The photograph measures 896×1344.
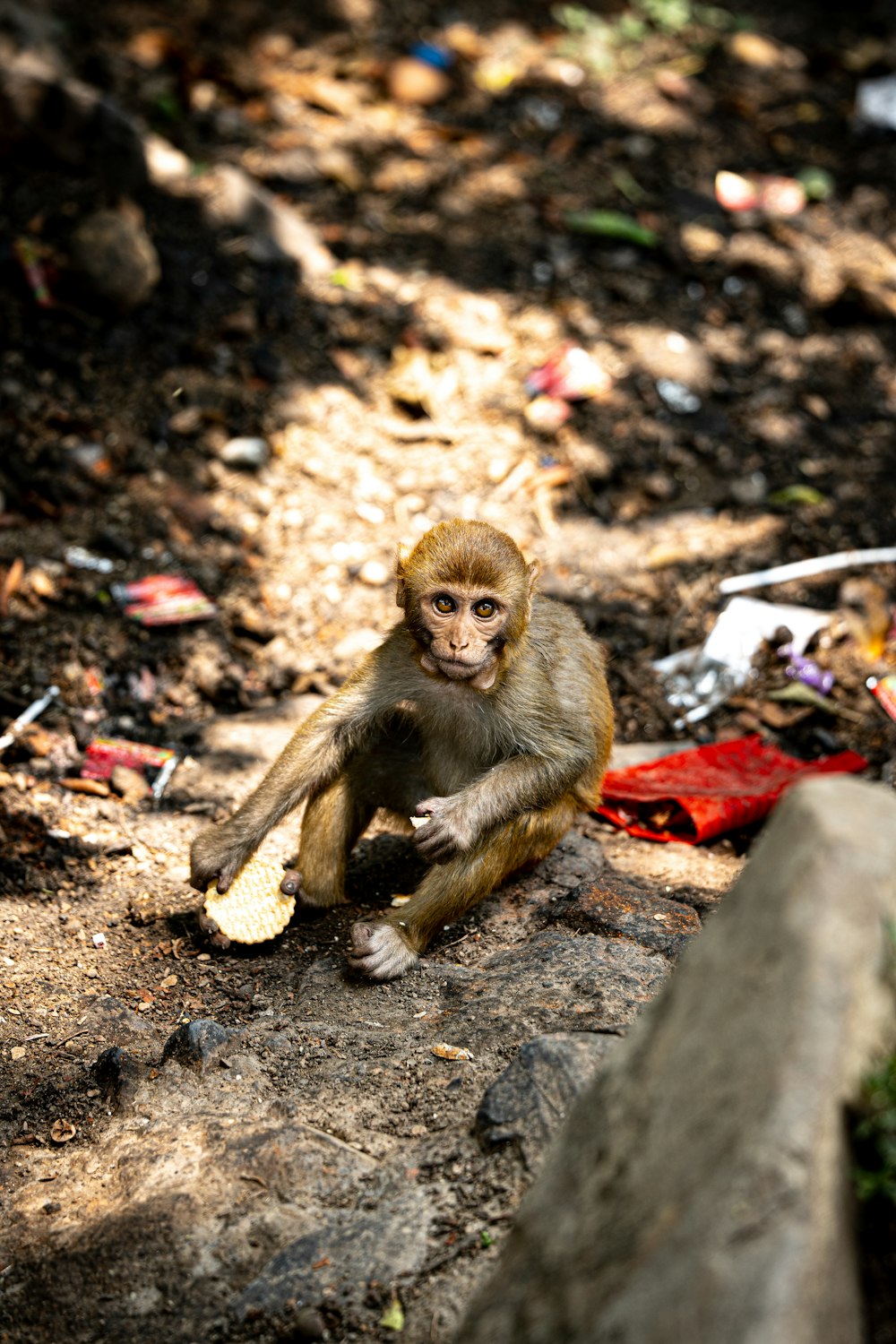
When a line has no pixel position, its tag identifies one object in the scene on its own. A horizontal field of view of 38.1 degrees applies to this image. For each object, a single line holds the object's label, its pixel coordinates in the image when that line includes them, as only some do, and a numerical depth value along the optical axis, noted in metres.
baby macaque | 4.41
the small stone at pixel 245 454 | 7.66
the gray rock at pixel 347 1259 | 2.98
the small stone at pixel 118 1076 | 3.83
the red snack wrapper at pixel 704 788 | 5.50
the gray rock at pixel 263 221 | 8.74
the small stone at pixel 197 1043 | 3.91
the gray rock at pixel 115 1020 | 4.20
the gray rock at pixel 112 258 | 7.74
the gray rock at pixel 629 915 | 4.48
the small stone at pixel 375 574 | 7.28
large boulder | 2.01
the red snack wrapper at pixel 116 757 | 5.80
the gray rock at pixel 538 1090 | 3.19
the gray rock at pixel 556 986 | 3.81
